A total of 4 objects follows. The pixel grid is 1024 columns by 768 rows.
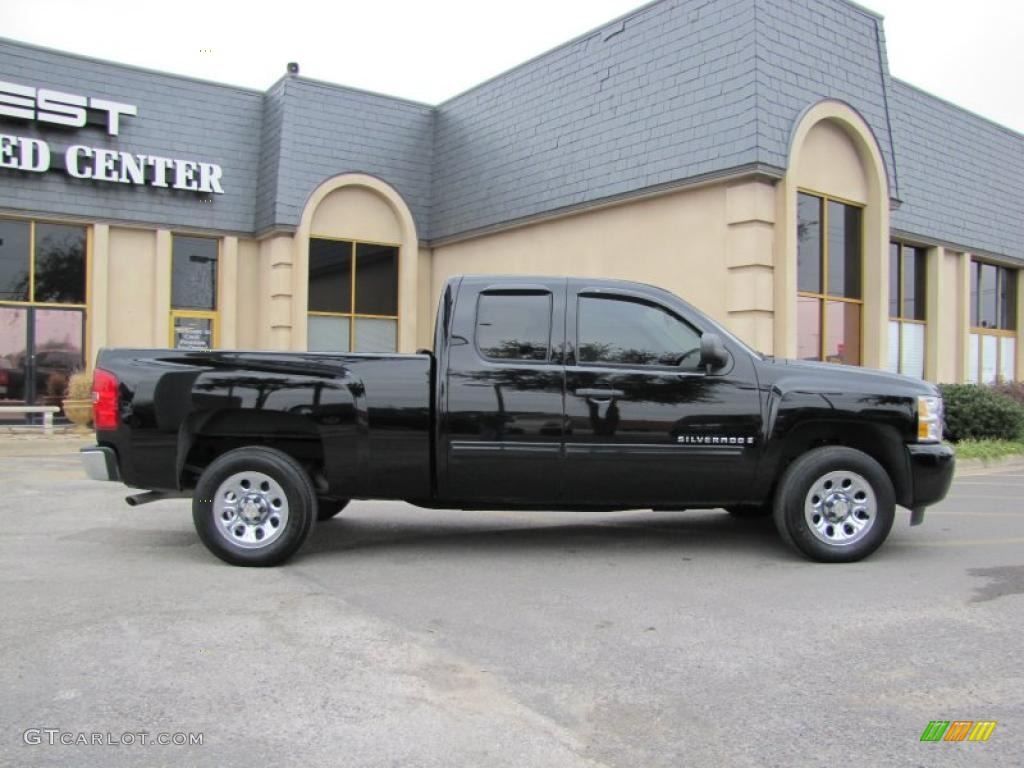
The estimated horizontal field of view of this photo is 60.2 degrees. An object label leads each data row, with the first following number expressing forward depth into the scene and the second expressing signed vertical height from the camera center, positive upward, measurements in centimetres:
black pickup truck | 626 -21
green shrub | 1442 -19
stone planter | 1540 -37
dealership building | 1377 +379
